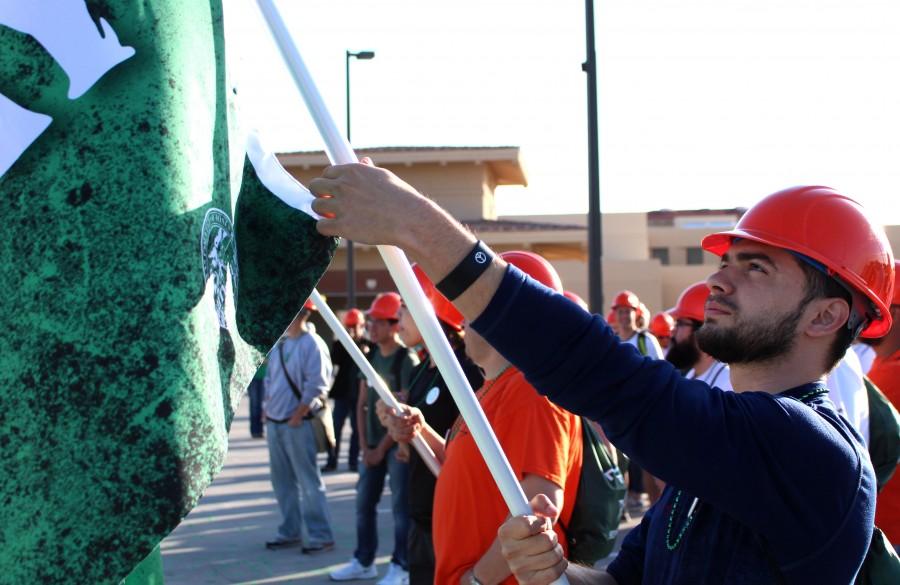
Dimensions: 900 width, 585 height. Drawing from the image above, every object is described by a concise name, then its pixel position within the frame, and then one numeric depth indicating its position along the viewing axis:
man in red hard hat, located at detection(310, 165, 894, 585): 1.67
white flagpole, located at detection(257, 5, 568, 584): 1.67
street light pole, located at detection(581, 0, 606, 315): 10.21
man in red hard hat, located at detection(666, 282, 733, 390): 6.67
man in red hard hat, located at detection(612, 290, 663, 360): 10.30
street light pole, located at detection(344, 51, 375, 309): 21.89
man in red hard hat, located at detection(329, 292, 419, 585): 7.00
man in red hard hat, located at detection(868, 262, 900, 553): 3.82
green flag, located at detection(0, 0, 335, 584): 1.36
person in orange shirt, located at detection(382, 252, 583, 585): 3.00
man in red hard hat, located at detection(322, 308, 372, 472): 12.53
